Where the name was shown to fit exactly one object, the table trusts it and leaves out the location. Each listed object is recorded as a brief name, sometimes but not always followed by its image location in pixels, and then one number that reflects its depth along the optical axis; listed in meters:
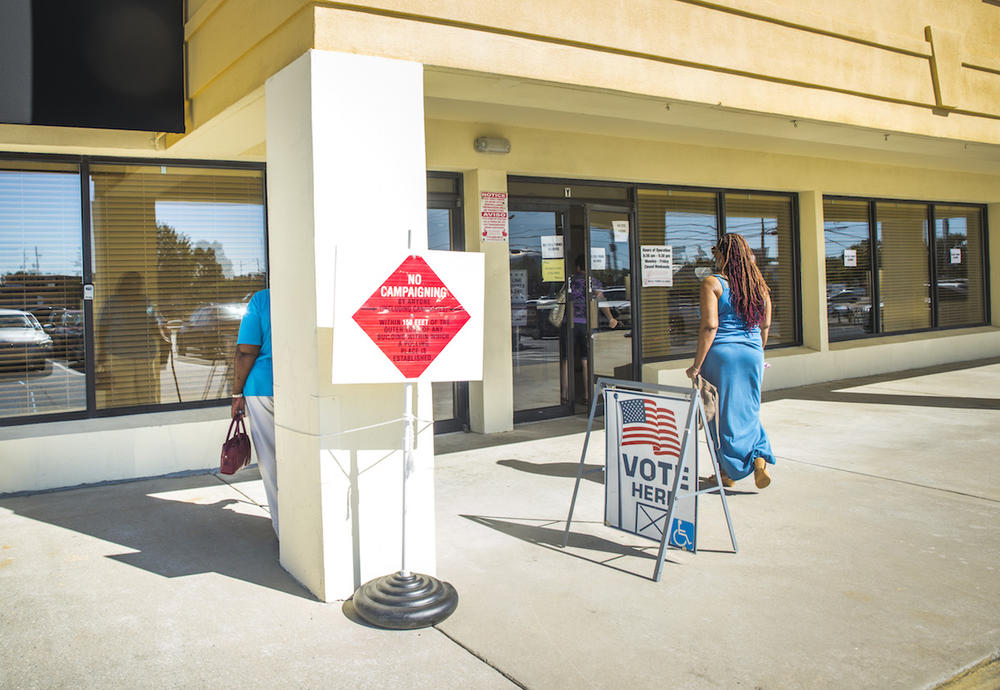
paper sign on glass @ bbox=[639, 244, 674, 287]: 9.34
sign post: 3.56
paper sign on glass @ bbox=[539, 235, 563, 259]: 8.45
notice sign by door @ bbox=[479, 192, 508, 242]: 7.75
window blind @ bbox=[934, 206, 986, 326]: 13.42
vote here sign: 4.31
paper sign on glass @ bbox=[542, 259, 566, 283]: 8.43
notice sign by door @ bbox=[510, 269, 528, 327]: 8.24
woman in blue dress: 5.43
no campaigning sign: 3.64
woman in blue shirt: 4.59
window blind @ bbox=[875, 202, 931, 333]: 12.52
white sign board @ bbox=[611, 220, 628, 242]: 9.02
